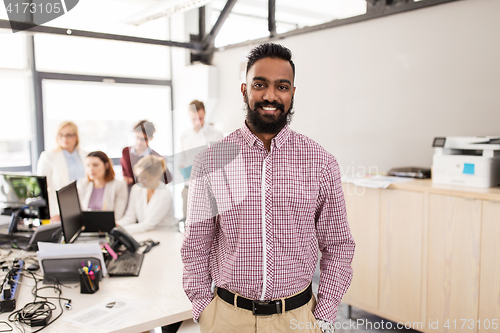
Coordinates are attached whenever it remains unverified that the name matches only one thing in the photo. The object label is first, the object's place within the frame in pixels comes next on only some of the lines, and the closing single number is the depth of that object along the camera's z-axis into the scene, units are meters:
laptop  2.50
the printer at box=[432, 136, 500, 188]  2.35
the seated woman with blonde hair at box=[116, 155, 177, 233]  2.80
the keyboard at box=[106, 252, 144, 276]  1.96
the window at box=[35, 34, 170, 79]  4.77
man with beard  1.26
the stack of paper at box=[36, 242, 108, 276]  1.82
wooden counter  2.21
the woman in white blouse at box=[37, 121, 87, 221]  3.70
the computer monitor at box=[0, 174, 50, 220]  2.51
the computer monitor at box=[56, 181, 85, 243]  2.09
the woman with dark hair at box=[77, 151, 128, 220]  3.05
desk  1.50
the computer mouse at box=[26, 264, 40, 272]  2.02
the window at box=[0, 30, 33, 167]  4.51
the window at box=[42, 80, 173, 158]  4.89
